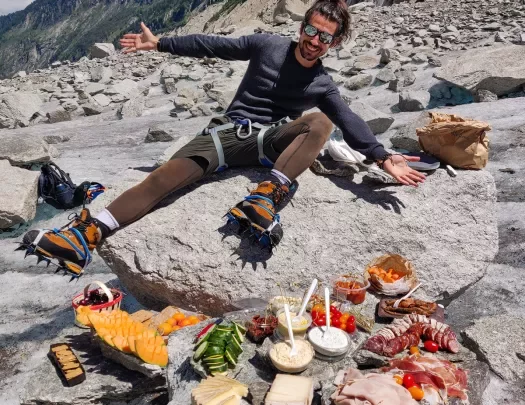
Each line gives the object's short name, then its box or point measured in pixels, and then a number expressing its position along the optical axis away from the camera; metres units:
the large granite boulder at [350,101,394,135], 7.36
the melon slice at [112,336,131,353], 3.32
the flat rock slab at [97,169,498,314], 3.95
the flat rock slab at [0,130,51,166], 6.97
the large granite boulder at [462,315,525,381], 3.37
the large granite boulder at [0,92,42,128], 10.95
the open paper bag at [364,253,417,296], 3.73
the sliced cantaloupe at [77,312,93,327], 3.49
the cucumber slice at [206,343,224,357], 2.94
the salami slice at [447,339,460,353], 3.18
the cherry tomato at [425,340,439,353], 3.16
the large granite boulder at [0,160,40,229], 5.75
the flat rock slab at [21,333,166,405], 3.26
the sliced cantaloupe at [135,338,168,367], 3.22
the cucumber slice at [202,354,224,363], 2.92
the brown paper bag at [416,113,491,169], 4.22
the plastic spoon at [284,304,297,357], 2.93
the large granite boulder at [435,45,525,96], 8.12
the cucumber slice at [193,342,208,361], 2.97
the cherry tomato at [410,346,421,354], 3.08
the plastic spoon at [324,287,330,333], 3.05
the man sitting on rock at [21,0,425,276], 3.65
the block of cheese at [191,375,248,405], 2.59
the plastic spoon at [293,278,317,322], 3.16
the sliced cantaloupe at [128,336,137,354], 3.26
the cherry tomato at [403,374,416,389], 2.61
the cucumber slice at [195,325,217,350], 3.08
